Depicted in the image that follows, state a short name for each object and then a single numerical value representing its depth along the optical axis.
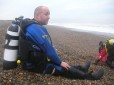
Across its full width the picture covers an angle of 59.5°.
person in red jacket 3.68
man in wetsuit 2.46
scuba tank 2.52
